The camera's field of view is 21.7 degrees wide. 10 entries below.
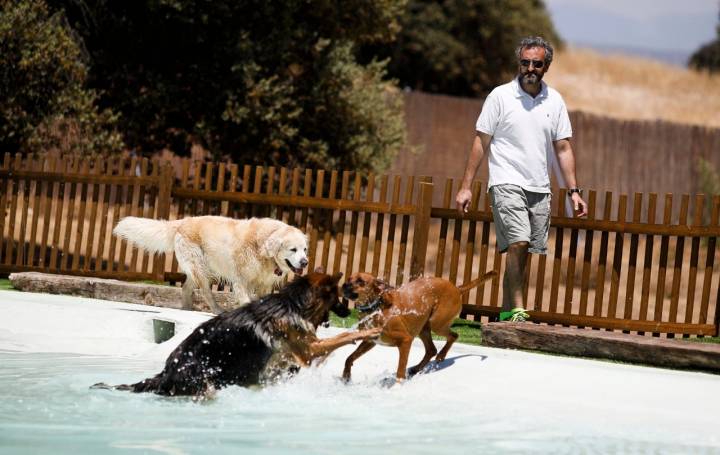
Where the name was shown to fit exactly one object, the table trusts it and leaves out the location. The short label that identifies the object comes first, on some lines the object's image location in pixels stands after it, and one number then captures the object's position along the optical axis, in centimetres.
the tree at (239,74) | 3070
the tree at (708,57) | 8466
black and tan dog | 1225
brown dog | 1282
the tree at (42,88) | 2616
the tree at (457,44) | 5223
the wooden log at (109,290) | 1876
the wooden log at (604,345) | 1402
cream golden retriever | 1690
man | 1569
